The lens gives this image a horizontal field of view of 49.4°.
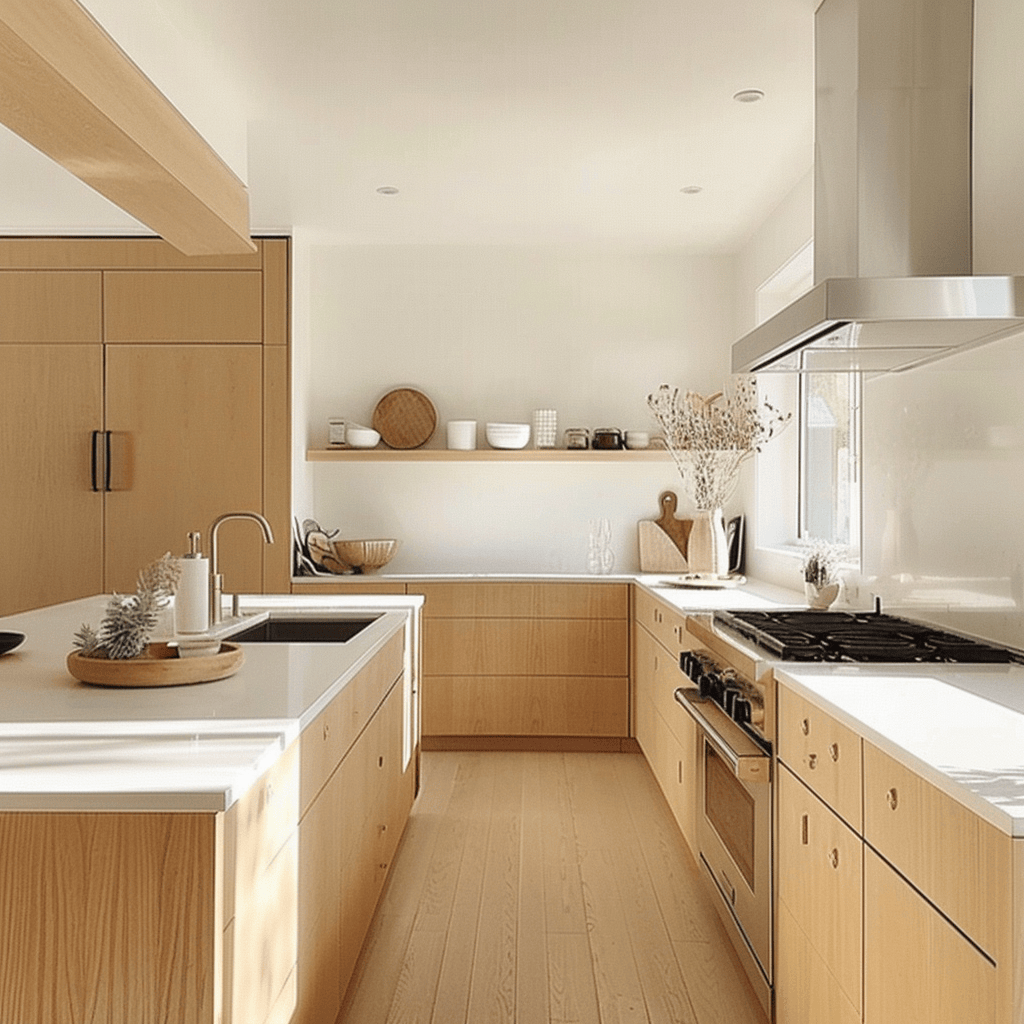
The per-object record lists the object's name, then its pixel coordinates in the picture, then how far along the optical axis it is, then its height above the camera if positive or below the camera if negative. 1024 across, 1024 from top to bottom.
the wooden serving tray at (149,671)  2.19 -0.35
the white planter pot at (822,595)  3.67 -0.31
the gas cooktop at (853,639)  2.49 -0.34
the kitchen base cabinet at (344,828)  2.07 -0.75
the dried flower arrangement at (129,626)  2.24 -0.26
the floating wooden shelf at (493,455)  5.61 +0.22
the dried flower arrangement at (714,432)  5.26 +0.33
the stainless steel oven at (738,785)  2.48 -0.72
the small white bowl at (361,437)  5.67 +0.31
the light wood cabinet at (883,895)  1.34 -0.59
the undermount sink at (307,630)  3.52 -0.43
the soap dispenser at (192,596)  2.70 -0.24
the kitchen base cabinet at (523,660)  5.32 -0.77
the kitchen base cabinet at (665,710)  3.59 -0.80
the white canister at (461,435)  5.70 +0.33
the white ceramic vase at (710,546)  5.10 -0.21
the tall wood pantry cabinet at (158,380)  5.38 +0.56
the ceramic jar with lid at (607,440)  5.67 +0.30
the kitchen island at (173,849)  1.43 -0.49
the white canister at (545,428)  5.76 +0.37
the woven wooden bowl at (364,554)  5.46 -0.28
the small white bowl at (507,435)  5.65 +0.32
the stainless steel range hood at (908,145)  2.73 +0.88
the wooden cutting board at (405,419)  5.82 +0.41
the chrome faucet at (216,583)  3.07 -0.24
